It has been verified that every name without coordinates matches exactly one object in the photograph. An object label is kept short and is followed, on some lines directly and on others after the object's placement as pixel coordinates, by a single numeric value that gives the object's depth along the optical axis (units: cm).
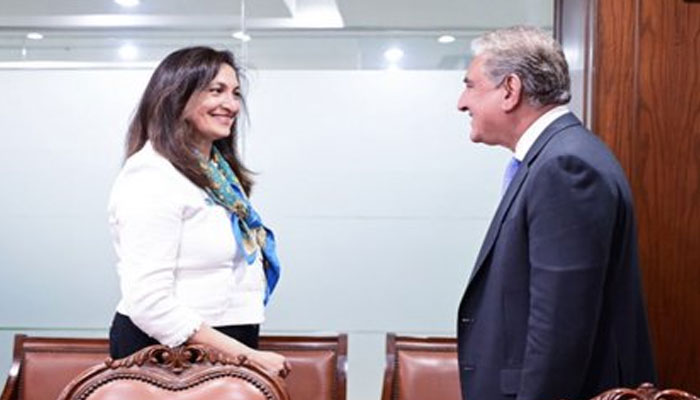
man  134
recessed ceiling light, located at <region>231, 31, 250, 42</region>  337
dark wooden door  183
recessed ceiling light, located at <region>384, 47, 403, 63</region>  333
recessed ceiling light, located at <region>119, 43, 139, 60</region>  338
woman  174
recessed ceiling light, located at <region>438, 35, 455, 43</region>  332
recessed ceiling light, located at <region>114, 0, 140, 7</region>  338
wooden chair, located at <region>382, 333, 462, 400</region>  243
